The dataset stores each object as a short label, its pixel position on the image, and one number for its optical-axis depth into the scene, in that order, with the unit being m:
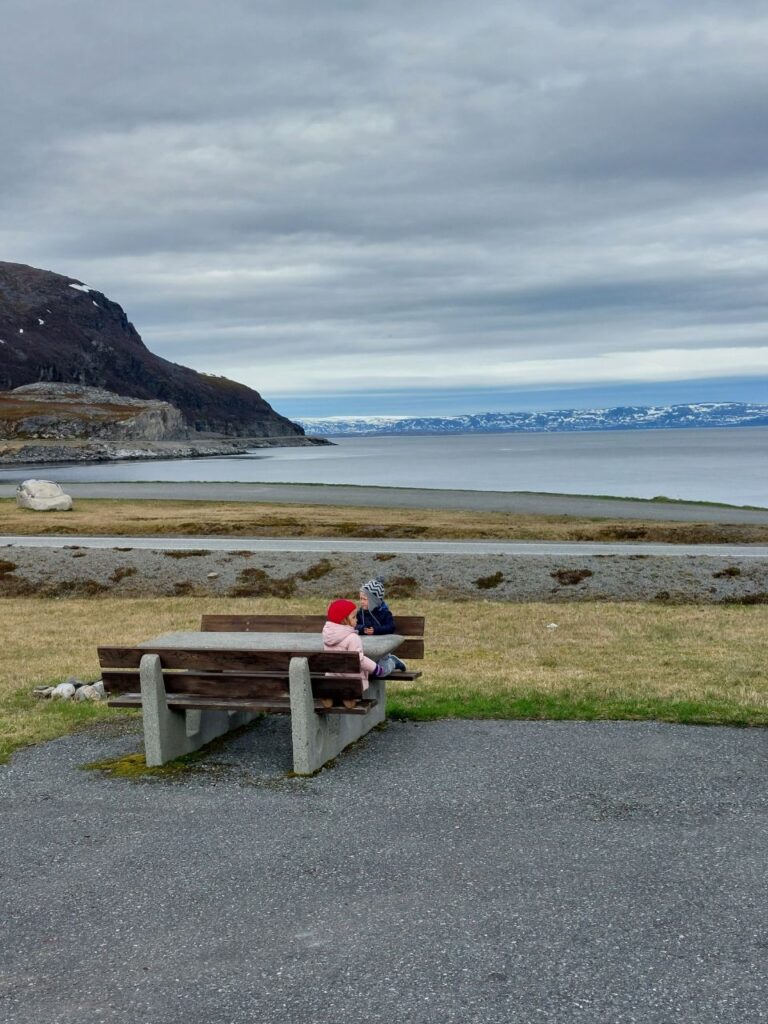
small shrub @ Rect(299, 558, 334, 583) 21.27
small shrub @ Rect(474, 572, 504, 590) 20.39
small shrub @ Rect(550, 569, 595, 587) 20.20
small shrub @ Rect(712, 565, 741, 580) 20.12
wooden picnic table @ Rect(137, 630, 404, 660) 9.84
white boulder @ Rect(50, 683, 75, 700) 11.37
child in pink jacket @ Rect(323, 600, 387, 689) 9.07
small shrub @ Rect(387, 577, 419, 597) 20.58
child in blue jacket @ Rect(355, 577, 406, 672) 10.56
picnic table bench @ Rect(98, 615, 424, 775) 8.41
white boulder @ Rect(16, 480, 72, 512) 39.91
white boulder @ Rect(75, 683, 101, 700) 11.30
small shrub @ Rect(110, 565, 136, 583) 21.75
